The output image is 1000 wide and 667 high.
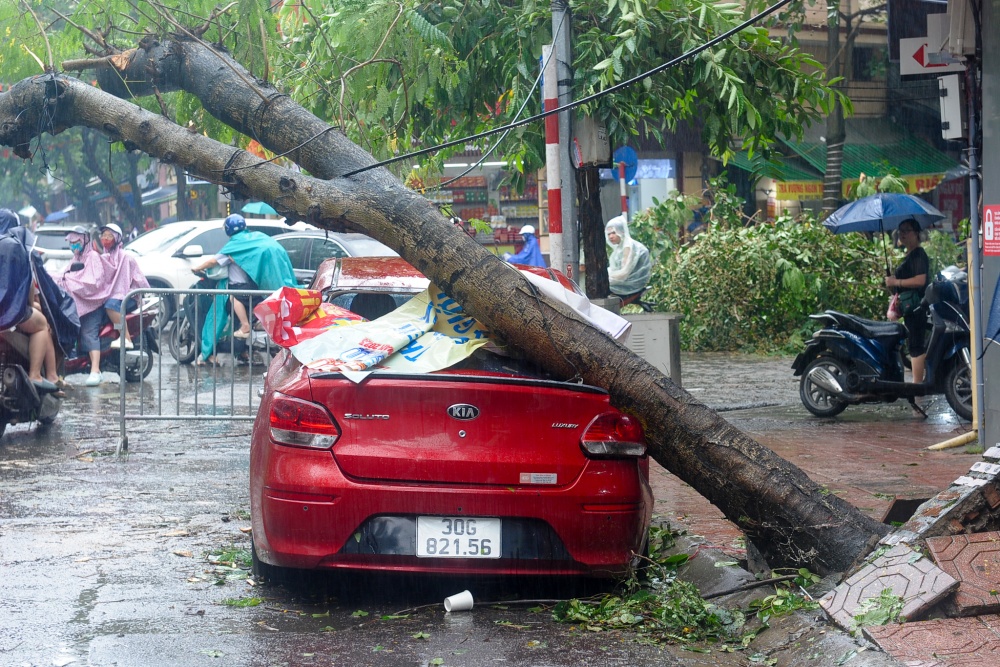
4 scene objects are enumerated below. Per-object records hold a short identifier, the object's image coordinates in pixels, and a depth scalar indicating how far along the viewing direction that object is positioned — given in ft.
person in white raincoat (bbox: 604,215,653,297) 55.06
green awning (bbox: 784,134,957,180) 82.84
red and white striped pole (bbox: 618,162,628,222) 65.12
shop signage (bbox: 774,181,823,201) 84.48
